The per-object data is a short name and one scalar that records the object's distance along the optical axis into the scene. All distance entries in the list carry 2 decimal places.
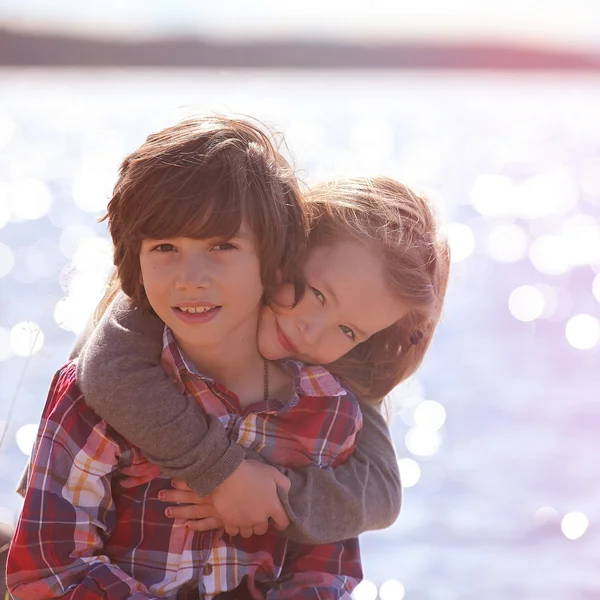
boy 3.82
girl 3.87
